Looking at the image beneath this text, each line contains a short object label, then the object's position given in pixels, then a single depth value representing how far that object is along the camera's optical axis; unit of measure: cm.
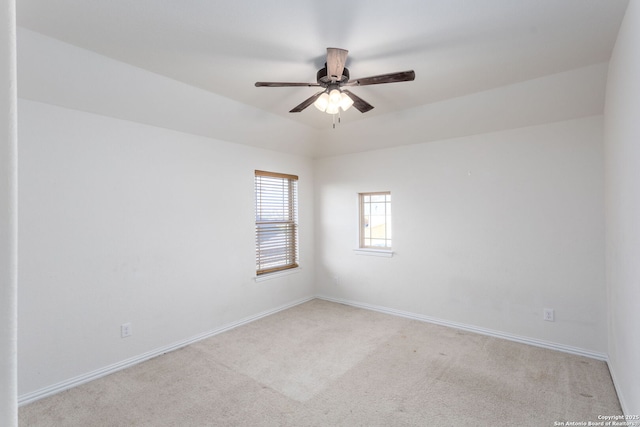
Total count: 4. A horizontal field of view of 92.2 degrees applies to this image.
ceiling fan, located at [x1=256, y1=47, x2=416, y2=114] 212
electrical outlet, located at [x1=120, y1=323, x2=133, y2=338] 292
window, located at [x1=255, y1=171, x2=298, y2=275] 436
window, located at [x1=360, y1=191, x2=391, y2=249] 455
